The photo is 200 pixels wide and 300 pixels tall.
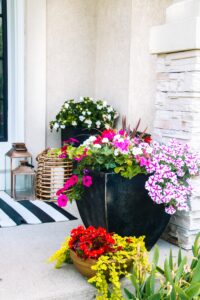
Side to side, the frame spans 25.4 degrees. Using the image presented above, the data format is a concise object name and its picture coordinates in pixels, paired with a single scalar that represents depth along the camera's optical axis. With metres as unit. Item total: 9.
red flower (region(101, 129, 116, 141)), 3.02
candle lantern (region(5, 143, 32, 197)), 4.27
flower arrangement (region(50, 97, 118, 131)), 4.36
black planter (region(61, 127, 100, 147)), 4.42
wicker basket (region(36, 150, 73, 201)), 4.28
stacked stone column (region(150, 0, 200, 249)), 3.07
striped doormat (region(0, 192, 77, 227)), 3.60
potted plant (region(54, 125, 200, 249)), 2.83
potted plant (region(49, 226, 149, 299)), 2.37
